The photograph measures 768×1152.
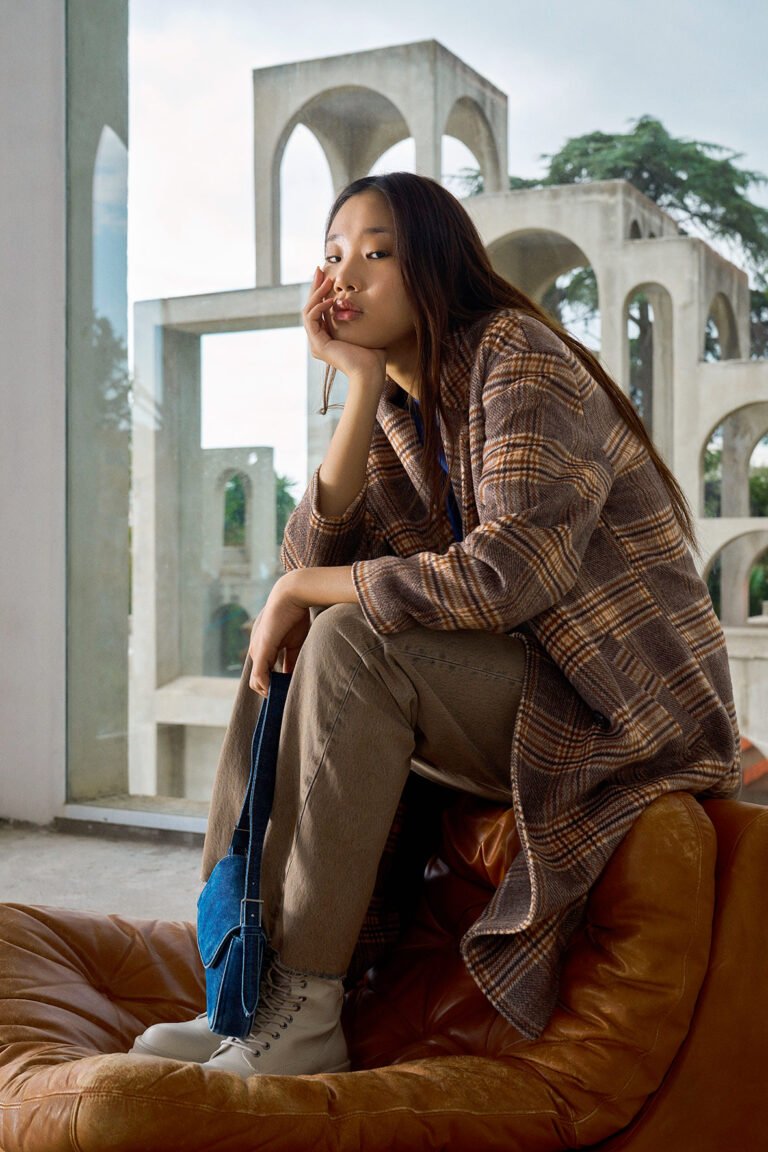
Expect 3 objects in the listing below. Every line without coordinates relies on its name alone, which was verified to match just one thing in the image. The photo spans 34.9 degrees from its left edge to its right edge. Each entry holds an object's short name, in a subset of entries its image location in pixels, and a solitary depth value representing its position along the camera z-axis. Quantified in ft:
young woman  4.85
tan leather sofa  4.23
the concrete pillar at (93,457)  12.18
